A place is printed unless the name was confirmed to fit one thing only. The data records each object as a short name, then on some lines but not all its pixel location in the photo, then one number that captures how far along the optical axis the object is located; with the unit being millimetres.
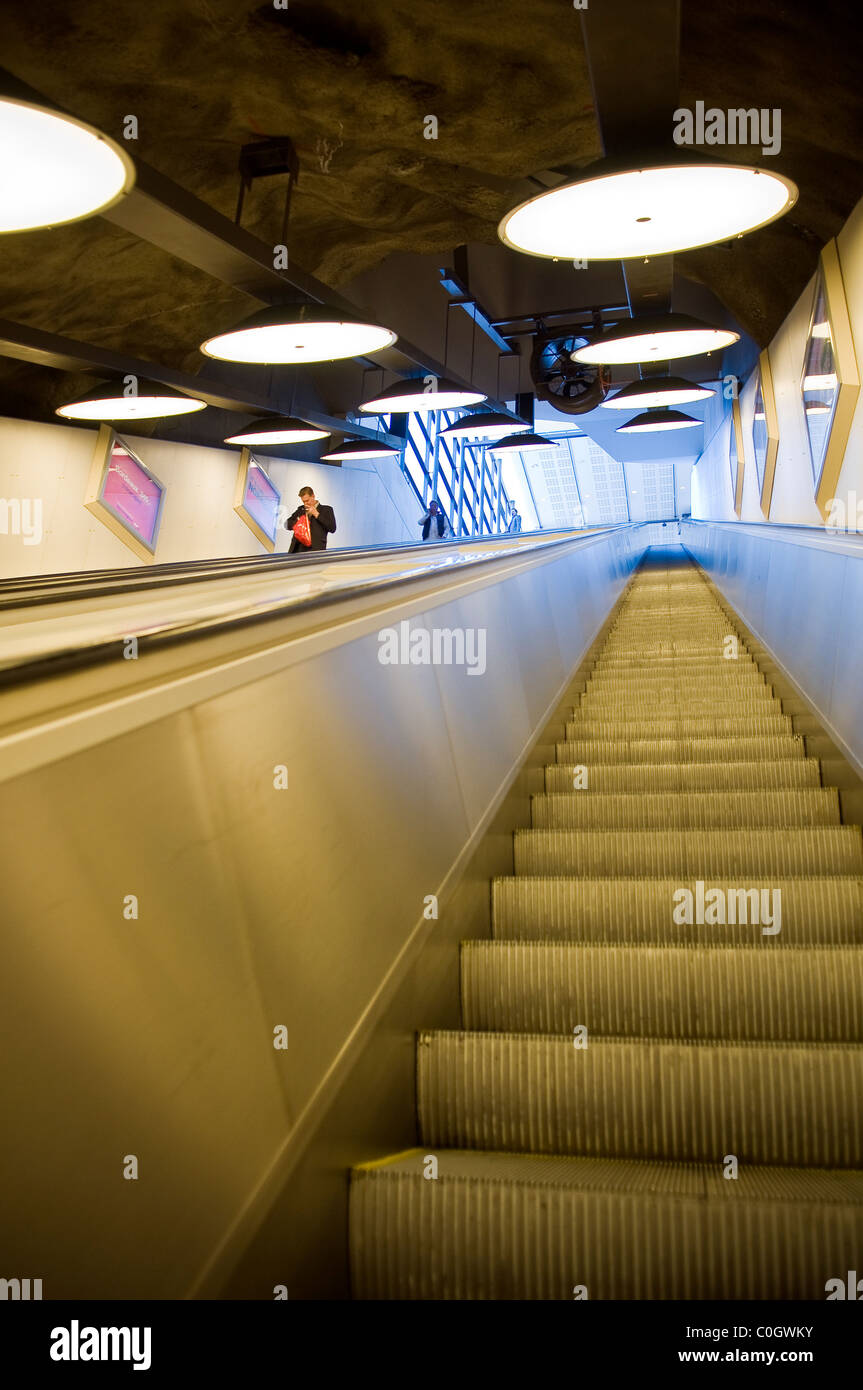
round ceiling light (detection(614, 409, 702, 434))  15906
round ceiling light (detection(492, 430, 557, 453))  19031
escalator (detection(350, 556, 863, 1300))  1846
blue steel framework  26531
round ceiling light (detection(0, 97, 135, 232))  4117
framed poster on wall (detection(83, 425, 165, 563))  14203
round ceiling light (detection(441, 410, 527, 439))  15539
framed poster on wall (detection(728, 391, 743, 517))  18517
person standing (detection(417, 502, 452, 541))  21688
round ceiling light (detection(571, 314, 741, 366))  8352
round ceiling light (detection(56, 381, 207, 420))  11008
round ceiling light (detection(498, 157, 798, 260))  5125
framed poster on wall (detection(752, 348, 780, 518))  14109
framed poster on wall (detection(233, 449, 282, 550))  17969
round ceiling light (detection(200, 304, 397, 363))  7648
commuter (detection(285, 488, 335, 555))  11305
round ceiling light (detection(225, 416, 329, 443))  13823
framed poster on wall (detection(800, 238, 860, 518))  8938
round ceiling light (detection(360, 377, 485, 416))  12039
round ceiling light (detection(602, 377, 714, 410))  12609
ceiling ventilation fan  15047
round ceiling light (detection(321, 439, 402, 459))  17031
